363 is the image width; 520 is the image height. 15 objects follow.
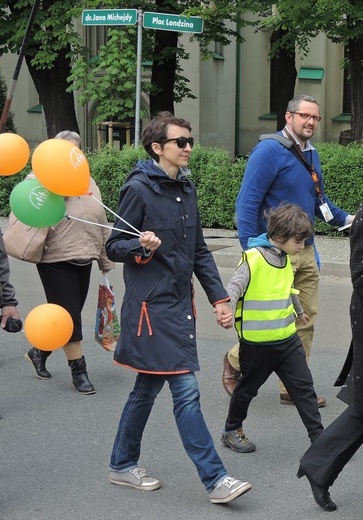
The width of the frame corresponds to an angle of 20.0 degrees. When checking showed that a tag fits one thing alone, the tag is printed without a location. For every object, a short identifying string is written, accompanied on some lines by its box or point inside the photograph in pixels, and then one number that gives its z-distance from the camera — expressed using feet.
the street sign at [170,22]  47.47
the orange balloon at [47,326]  17.40
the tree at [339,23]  51.78
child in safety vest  17.84
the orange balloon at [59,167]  15.94
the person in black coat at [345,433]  15.06
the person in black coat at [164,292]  15.83
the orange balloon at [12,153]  17.88
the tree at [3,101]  100.58
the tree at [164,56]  65.05
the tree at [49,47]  69.10
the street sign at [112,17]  47.32
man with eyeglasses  20.61
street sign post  47.39
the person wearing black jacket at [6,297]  19.22
